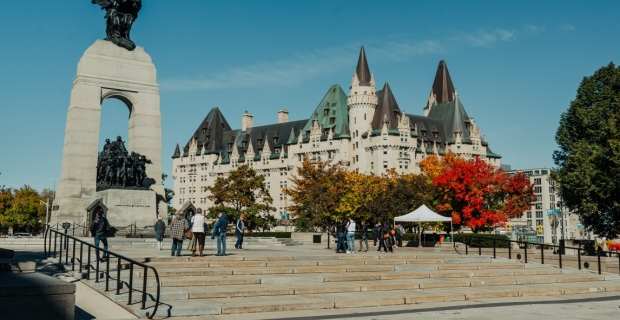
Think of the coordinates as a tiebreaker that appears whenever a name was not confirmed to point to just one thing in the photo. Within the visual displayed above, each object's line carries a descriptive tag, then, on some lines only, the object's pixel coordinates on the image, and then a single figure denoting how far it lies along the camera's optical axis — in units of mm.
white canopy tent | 37312
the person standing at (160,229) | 24625
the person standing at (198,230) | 19938
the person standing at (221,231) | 21453
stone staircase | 13508
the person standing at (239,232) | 26356
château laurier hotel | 117125
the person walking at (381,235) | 32231
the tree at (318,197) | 70688
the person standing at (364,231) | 32656
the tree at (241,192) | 82125
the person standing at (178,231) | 19984
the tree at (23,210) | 93062
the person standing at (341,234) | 28328
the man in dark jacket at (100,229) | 20266
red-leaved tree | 64375
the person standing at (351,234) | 27884
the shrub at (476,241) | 36878
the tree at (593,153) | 41781
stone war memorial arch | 32938
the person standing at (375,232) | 34847
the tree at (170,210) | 96438
